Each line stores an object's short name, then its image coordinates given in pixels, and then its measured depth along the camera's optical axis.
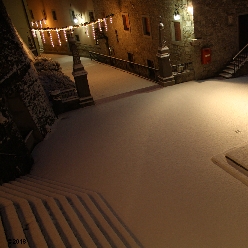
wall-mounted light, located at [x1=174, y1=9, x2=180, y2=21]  15.93
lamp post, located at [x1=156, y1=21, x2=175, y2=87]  15.40
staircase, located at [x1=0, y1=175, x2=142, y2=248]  5.66
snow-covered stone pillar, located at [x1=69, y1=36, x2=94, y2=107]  13.59
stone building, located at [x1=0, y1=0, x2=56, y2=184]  8.84
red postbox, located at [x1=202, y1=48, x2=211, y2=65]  15.62
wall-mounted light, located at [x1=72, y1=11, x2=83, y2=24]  28.53
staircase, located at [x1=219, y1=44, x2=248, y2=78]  15.85
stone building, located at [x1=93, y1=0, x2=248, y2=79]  15.23
